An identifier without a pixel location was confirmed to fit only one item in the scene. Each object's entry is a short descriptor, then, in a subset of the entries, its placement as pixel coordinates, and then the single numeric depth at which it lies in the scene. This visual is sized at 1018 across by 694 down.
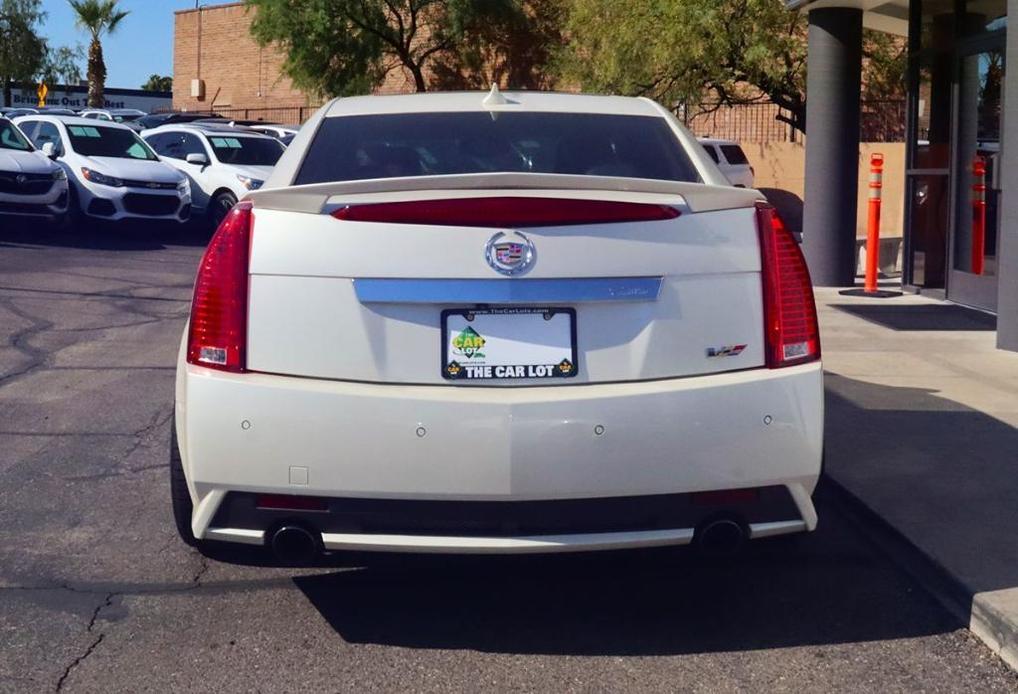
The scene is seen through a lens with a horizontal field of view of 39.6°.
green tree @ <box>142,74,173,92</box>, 118.77
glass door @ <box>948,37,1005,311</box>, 12.99
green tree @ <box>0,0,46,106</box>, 65.56
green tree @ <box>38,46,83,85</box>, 69.44
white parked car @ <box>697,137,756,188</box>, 27.64
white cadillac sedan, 4.14
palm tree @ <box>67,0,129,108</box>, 59.56
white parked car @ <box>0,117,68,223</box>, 18.69
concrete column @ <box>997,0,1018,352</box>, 10.12
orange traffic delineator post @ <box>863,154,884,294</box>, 14.73
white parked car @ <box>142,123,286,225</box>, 20.98
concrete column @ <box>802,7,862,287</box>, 15.59
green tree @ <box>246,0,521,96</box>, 41.88
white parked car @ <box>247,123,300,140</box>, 26.39
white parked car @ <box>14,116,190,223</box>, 19.77
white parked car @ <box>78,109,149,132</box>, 35.44
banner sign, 72.62
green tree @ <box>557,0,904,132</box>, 26.02
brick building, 56.12
